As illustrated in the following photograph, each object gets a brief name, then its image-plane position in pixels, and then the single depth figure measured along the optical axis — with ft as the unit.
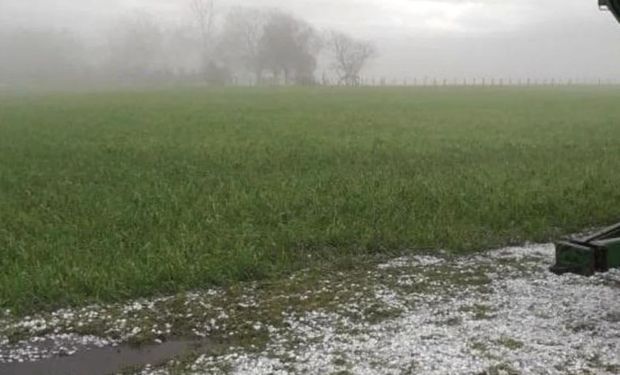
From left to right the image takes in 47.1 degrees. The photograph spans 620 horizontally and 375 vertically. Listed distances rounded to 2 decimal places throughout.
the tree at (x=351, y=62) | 423.64
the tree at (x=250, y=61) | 392.47
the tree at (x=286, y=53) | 381.81
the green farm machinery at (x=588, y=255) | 15.94
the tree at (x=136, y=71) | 383.45
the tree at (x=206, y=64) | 364.71
